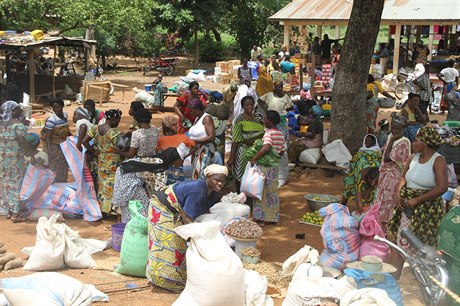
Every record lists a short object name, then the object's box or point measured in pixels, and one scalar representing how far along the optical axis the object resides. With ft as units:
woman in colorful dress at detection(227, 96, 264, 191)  28.30
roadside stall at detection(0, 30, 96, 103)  58.44
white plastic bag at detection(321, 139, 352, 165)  36.52
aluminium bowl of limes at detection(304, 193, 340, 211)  29.32
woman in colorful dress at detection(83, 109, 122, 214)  26.58
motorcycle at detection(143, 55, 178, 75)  92.43
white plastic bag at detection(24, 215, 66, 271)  22.00
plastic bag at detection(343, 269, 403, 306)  18.03
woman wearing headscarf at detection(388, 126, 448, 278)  19.48
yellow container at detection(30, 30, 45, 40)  59.62
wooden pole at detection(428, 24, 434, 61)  77.15
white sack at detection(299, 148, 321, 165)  37.24
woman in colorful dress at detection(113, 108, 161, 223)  24.80
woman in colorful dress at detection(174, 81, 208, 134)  33.40
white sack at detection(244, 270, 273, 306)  18.74
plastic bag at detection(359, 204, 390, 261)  20.74
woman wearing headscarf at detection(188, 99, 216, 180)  26.61
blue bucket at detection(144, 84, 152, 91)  71.07
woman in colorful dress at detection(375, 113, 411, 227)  24.89
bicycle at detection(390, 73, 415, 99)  64.90
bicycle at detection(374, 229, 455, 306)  11.90
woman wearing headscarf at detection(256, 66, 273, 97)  44.88
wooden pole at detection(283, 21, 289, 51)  78.95
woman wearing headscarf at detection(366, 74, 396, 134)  39.83
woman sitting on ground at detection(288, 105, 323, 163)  37.38
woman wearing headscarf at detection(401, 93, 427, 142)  33.58
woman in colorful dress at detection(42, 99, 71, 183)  28.91
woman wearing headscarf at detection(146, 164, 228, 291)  18.88
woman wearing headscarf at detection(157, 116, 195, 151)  26.49
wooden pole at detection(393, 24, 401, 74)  71.77
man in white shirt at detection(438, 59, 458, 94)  58.03
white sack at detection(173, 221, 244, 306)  17.58
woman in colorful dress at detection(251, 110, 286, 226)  26.96
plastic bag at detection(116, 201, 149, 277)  21.54
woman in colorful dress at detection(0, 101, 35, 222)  27.07
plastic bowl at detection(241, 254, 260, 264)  22.47
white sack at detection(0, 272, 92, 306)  16.66
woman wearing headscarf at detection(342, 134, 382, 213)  25.26
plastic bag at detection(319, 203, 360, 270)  20.88
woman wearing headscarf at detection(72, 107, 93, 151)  27.78
